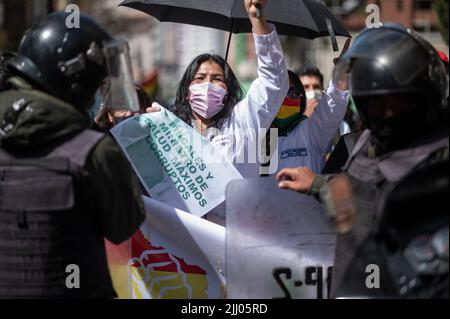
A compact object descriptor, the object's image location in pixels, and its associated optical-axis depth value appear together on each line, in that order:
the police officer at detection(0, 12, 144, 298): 5.90
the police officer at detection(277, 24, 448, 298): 5.59
